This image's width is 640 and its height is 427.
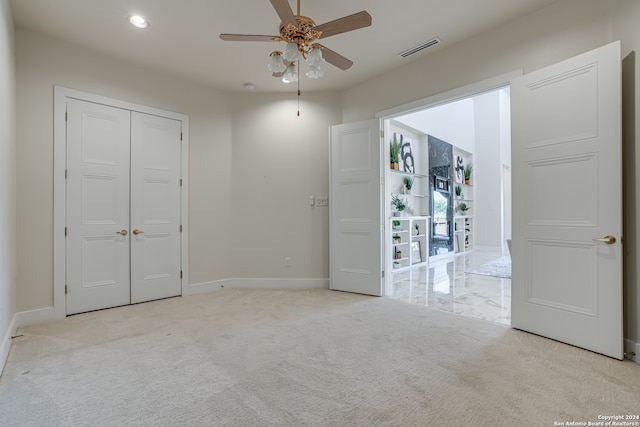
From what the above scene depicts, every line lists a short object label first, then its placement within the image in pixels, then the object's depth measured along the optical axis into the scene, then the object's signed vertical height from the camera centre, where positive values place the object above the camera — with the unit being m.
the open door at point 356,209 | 4.23 +0.08
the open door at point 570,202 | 2.34 +0.11
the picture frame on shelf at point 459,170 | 8.74 +1.30
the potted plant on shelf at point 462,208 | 8.86 +0.19
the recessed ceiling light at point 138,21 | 2.95 +1.87
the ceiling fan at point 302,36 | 2.16 +1.36
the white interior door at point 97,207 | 3.45 +0.08
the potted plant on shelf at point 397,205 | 6.16 +0.19
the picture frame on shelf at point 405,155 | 6.36 +1.25
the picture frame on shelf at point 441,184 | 7.38 +0.76
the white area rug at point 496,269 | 5.72 -1.10
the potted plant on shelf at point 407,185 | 6.50 +0.62
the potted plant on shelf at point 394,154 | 5.95 +1.17
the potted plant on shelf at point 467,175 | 9.39 +1.22
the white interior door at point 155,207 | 3.91 +0.09
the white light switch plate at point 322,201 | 4.76 +0.20
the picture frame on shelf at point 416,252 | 6.67 -0.83
